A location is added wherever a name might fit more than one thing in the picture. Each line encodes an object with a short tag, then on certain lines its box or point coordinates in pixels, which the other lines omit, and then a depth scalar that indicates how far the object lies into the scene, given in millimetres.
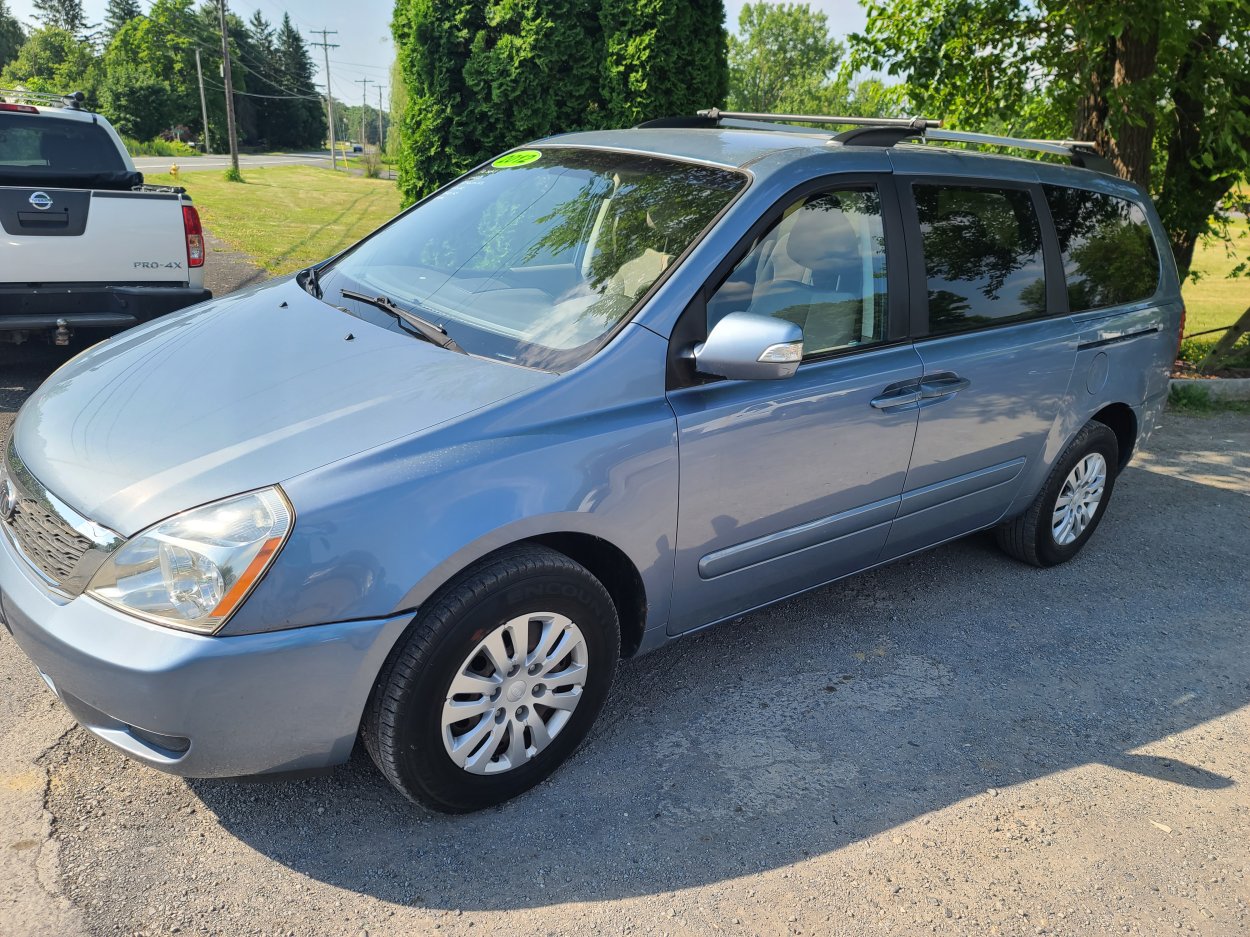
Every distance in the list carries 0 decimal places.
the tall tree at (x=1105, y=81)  7496
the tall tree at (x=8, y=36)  96000
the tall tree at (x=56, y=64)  81812
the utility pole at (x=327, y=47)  75112
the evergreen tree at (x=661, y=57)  7996
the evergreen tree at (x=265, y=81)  98438
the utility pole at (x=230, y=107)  37906
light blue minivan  2287
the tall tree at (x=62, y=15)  115000
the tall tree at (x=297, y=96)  100688
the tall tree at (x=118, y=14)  104312
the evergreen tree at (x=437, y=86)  8375
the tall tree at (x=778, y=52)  79938
